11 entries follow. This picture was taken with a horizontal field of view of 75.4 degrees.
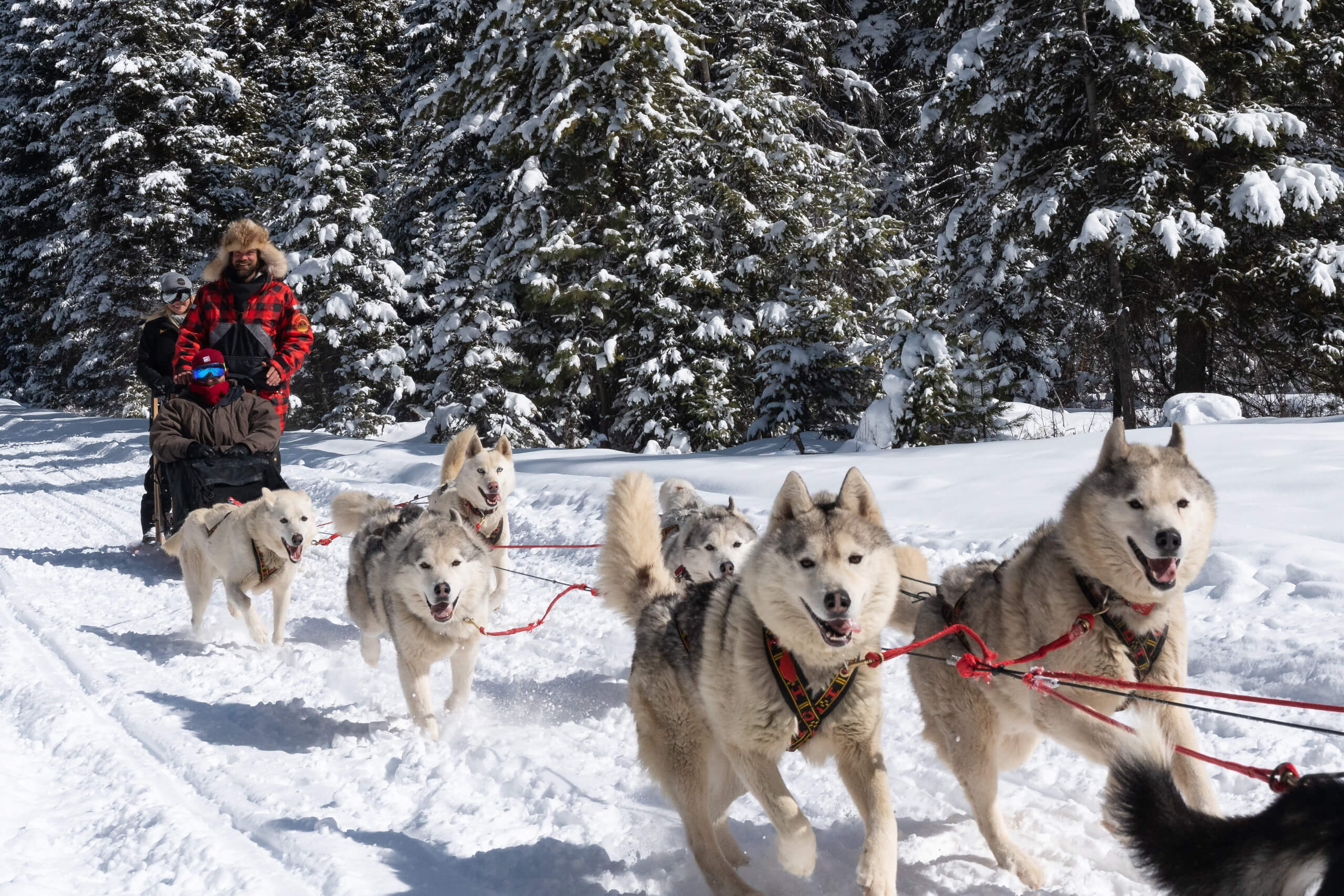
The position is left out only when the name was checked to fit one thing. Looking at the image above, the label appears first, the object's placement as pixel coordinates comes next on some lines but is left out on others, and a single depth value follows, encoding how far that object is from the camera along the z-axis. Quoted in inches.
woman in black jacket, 346.0
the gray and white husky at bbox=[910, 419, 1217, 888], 110.9
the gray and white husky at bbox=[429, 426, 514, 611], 266.5
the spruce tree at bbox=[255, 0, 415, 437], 755.4
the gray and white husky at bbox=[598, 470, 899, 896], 108.0
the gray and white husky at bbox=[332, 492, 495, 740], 177.9
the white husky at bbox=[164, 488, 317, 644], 239.1
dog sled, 280.2
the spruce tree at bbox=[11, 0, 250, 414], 904.9
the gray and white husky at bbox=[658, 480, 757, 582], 205.6
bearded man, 286.0
